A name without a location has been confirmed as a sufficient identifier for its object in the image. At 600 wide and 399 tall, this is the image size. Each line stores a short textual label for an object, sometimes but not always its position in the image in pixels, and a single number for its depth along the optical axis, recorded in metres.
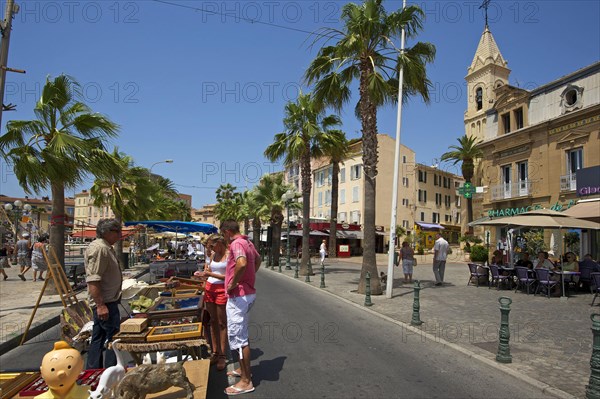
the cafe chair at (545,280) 12.80
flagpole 12.57
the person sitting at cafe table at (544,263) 13.79
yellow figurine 2.96
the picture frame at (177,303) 6.07
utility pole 6.87
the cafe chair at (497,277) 14.64
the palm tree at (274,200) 29.03
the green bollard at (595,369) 4.60
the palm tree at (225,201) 59.14
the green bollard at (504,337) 6.07
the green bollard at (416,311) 8.74
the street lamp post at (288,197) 23.89
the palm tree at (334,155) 22.92
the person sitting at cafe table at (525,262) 15.03
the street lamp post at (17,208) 26.27
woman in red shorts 5.54
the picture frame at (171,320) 5.18
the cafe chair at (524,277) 13.46
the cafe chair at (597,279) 11.51
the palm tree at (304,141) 21.62
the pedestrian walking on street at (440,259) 15.92
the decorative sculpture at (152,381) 3.48
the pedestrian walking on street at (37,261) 14.76
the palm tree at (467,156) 40.84
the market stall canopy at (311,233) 41.38
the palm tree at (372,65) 13.33
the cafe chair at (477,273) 15.84
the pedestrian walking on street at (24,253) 17.30
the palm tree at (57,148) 10.94
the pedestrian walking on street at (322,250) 24.25
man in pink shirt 4.76
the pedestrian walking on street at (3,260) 15.86
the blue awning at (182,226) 14.61
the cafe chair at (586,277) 13.90
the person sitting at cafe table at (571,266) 13.81
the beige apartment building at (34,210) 30.35
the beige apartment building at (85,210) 102.19
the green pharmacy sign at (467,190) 33.28
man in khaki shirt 4.67
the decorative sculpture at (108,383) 3.33
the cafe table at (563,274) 12.55
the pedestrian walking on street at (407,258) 16.56
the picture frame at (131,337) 4.40
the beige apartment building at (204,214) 122.69
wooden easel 6.42
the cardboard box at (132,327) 4.46
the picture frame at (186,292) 7.15
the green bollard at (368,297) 11.29
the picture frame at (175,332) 4.50
